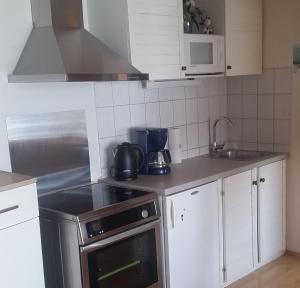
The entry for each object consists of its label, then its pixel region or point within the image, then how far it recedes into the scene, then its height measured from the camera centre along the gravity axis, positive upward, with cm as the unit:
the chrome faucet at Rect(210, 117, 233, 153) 376 -61
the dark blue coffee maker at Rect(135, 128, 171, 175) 294 -51
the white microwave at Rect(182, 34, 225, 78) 302 +13
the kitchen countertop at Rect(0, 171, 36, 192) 191 -45
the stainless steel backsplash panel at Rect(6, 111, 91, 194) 248 -40
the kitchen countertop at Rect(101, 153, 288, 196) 262 -67
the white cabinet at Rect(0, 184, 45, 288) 191 -71
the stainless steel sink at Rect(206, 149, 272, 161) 363 -70
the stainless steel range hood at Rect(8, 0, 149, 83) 220 +14
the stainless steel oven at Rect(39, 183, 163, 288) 216 -84
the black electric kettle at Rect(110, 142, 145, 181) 276 -53
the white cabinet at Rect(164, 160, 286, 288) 264 -106
